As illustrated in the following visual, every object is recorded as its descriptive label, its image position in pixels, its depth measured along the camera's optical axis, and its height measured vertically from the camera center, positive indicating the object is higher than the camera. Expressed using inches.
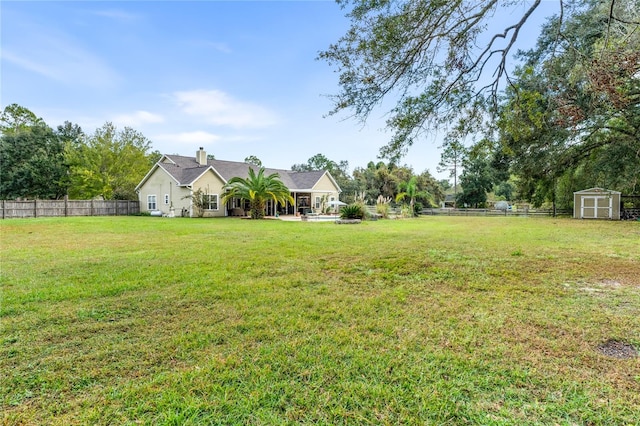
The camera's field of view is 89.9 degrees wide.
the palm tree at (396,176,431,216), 1049.6 +35.5
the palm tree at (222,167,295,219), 840.9 +33.4
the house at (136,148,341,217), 936.3 +52.3
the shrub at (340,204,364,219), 772.6 -21.0
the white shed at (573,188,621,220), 850.8 -0.4
